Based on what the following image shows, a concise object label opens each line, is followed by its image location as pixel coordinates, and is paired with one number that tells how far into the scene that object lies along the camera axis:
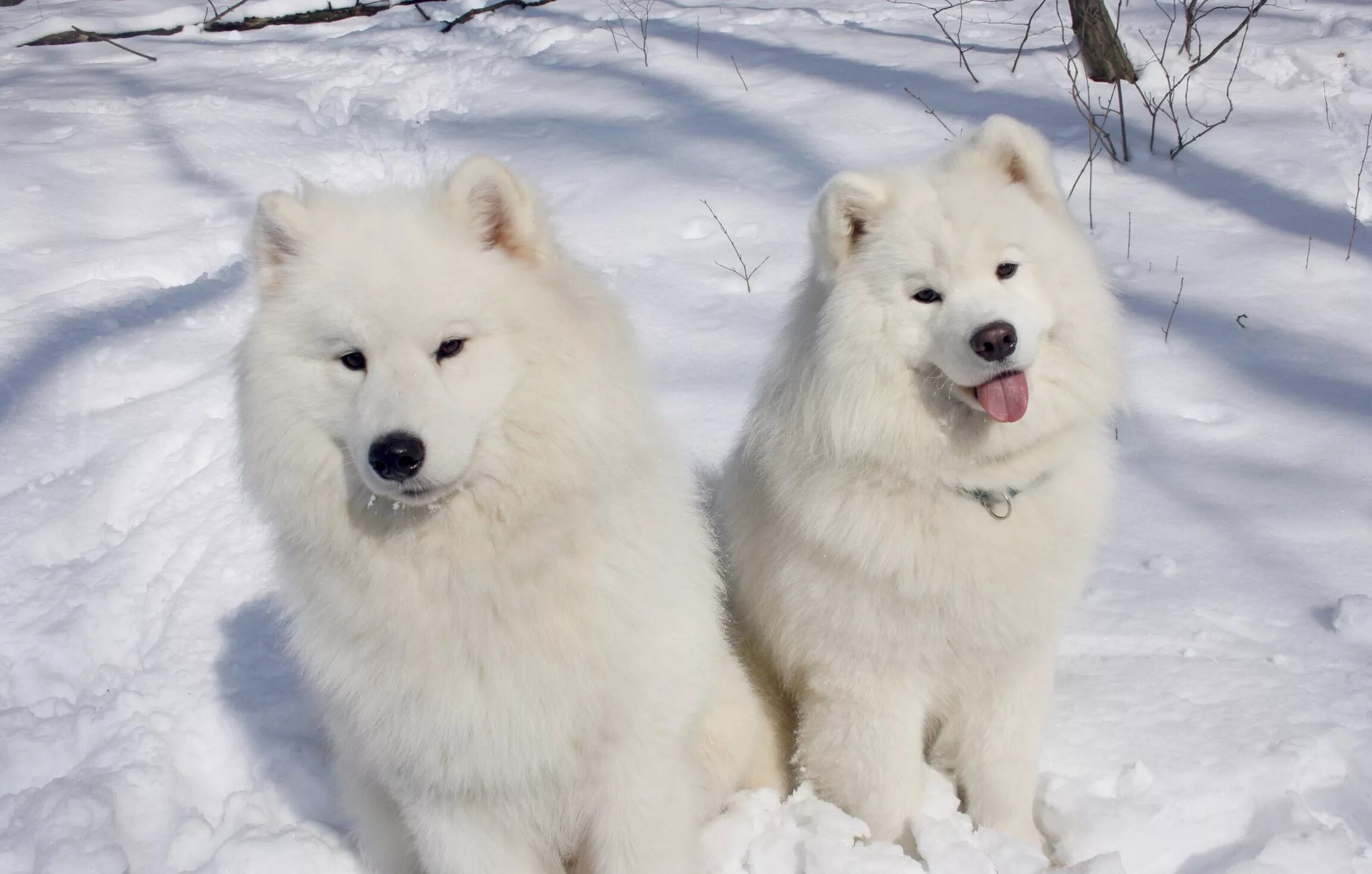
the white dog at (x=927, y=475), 2.35
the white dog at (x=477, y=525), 2.01
